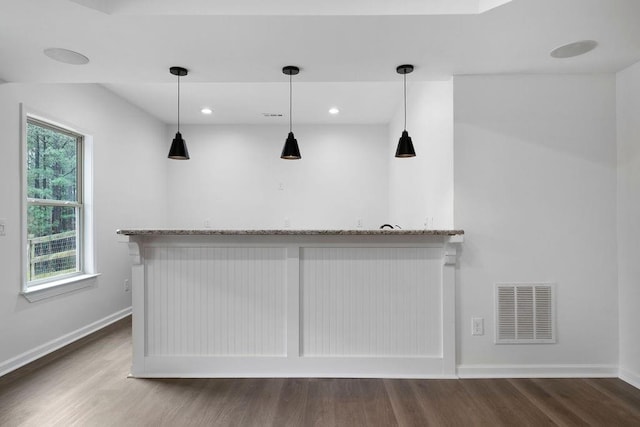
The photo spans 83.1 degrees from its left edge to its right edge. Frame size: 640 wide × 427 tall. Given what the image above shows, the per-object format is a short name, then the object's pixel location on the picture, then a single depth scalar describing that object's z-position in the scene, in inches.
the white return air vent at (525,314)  100.7
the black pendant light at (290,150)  112.9
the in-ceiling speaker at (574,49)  83.6
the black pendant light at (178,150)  112.3
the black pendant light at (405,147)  105.3
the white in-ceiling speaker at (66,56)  88.2
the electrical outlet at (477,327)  101.1
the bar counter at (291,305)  100.2
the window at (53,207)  120.5
